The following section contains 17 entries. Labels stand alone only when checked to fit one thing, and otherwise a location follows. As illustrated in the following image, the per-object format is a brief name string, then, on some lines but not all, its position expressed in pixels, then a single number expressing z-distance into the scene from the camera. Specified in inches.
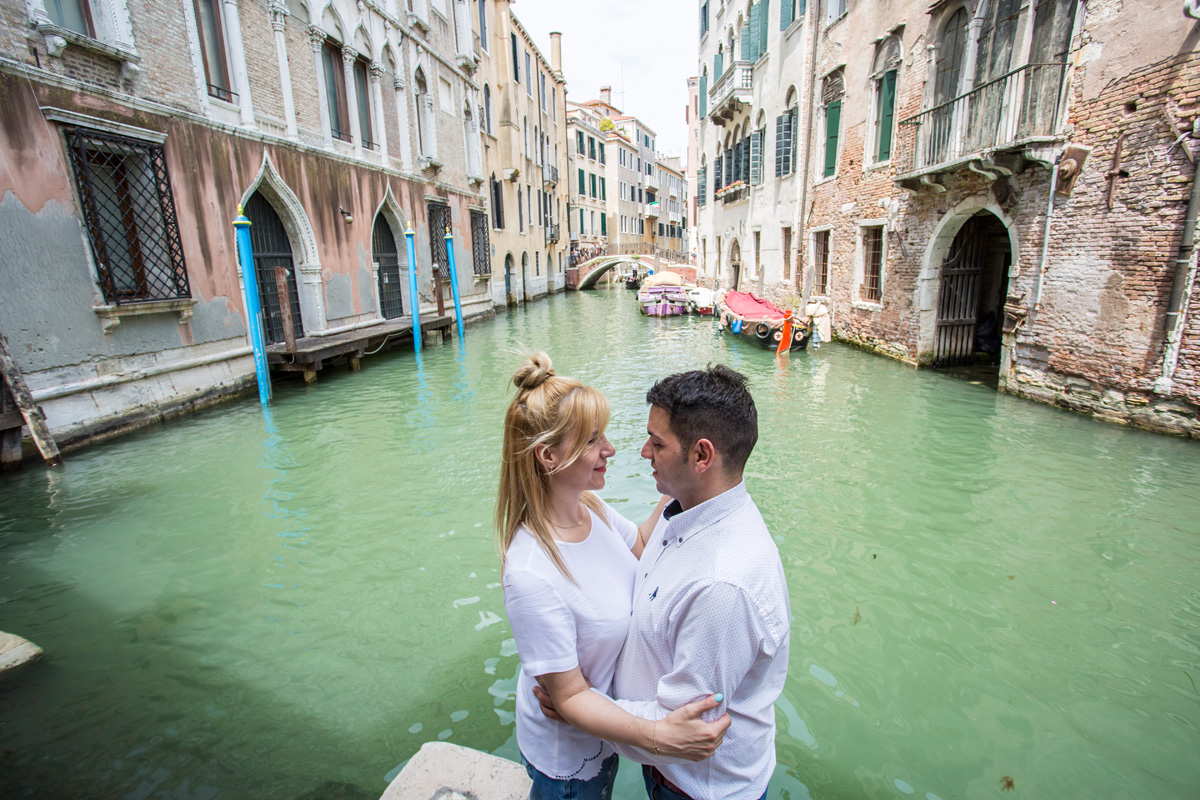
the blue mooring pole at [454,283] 634.5
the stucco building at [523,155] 879.1
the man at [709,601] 45.7
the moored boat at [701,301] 821.2
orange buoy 494.3
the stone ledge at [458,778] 80.5
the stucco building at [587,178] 1423.5
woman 50.6
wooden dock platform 390.3
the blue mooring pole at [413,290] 540.1
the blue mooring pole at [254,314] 334.6
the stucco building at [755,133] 600.1
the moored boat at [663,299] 828.0
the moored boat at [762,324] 508.7
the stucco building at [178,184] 249.8
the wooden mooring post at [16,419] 229.1
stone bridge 1358.5
